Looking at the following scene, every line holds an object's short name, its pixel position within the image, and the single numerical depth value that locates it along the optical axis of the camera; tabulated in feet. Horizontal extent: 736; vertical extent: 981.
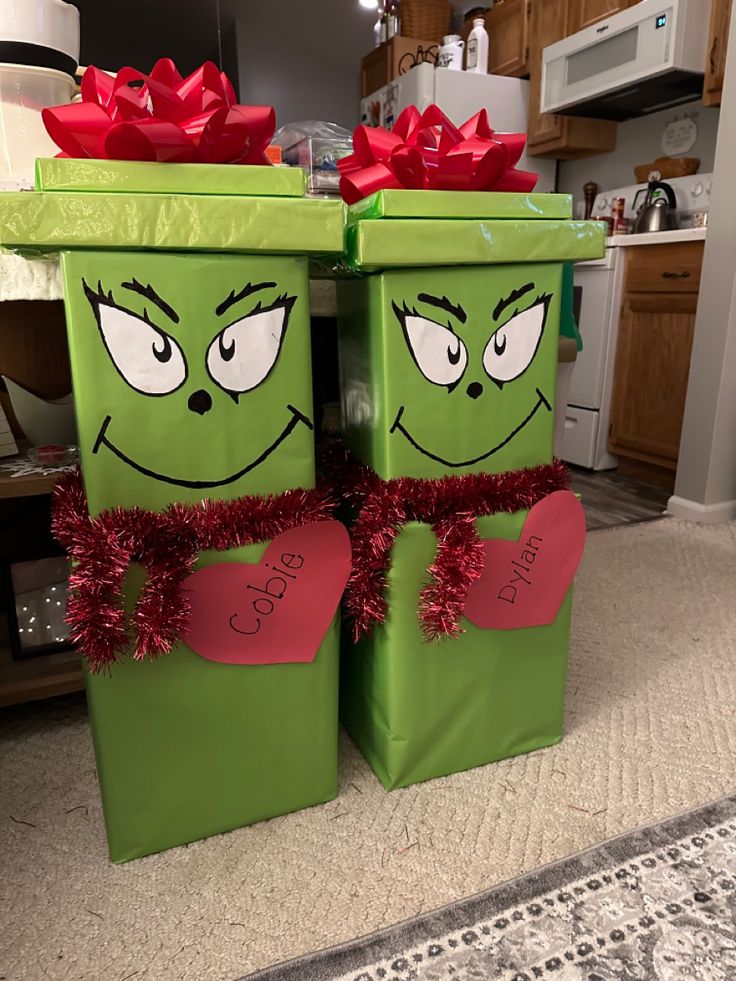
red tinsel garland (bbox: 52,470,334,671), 2.72
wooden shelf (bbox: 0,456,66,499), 3.51
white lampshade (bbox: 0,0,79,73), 3.45
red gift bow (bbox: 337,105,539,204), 3.04
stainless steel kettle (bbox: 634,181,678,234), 9.13
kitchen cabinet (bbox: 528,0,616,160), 10.27
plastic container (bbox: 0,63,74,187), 3.58
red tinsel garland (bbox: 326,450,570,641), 3.18
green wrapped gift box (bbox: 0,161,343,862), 2.61
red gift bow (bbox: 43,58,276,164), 2.57
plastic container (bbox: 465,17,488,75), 10.96
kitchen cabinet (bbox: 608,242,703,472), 8.44
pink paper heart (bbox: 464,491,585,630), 3.44
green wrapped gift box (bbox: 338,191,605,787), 3.01
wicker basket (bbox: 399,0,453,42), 11.51
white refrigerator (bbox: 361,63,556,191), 10.44
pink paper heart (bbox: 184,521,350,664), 2.98
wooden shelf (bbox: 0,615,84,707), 3.87
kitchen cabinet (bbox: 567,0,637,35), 9.17
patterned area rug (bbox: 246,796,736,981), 2.64
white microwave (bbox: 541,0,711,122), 8.23
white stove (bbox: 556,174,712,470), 9.22
